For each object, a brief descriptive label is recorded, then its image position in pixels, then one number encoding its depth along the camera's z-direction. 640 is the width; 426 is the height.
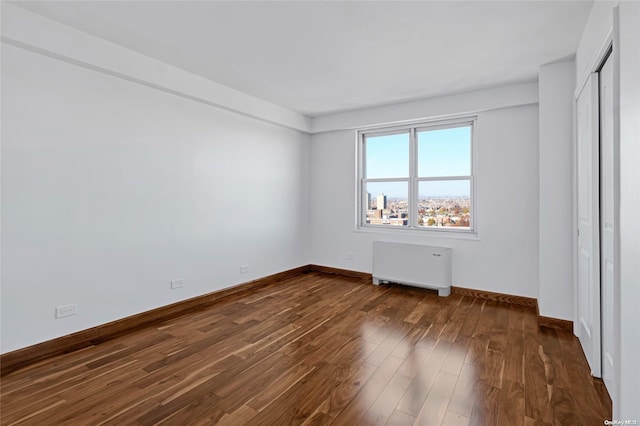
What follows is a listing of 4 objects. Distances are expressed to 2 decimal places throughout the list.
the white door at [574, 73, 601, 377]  2.28
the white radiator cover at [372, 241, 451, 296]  4.30
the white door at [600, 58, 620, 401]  2.01
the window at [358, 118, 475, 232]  4.50
